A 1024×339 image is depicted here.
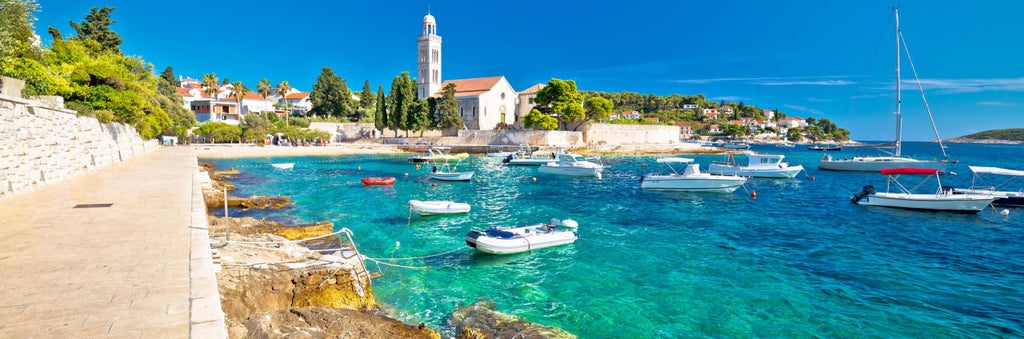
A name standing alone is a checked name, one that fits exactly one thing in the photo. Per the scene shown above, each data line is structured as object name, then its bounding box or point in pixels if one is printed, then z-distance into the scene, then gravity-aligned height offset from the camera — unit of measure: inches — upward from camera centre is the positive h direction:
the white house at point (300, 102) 3931.1 +328.7
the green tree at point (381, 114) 3043.8 +183.0
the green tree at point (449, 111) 3056.1 +206.7
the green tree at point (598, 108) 3088.1 +235.9
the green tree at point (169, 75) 3400.6 +471.2
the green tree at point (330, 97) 3442.4 +323.4
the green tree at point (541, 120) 2913.4 +145.7
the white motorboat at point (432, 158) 2015.3 -63.2
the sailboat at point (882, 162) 1647.4 -57.1
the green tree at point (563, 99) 2972.4 +284.0
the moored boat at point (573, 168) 1585.9 -78.6
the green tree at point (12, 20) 632.4 +168.9
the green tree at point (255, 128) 2731.3 +77.2
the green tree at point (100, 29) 1766.7 +410.9
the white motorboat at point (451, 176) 1355.2 -92.4
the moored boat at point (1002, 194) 893.2 -89.6
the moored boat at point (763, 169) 1562.5 -75.8
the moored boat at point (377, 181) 1242.7 -100.9
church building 3206.2 +370.7
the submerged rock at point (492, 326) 347.3 -137.0
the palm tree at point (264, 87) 3111.0 +352.6
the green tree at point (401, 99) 2962.6 +272.1
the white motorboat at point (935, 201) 869.2 -99.5
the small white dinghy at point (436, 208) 792.3 -109.0
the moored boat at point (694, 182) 1169.4 -89.7
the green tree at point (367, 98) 3663.9 +338.5
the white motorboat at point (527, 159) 1964.9 -61.7
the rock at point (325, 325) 249.9 -104.4
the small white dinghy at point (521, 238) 554.6 -113.9
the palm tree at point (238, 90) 2915.8 +318.6
